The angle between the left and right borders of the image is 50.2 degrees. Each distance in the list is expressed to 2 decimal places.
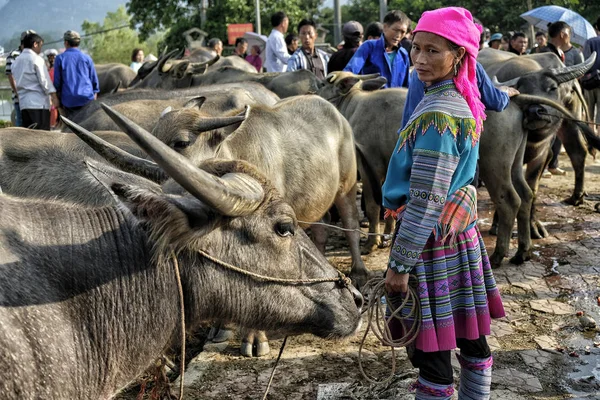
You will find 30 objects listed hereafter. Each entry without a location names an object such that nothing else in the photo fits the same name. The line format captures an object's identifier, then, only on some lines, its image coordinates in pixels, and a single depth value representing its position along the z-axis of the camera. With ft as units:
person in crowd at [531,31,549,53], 48.03
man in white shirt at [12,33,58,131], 32.32
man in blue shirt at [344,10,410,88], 25.76
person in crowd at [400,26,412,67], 28.71
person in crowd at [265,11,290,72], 35.86
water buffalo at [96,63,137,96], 45.14
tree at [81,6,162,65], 228.63
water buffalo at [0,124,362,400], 6.92
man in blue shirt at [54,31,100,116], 33.32
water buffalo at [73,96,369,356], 15.81
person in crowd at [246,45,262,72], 50.83
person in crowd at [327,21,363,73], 30.60
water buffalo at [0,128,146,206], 12.69
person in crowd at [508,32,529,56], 41.14
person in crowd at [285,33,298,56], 39.70
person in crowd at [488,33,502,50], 51.65
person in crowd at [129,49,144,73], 56.49
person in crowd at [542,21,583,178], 30.68
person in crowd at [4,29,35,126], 36.91
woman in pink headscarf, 8.87
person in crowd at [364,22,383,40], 30.91
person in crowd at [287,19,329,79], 31.83
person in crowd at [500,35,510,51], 57.32
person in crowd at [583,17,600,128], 32.81
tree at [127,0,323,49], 104.68
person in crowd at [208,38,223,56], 50.31
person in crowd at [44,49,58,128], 48.03
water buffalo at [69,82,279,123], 22.79
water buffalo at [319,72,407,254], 23.06
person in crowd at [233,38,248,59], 52.80
